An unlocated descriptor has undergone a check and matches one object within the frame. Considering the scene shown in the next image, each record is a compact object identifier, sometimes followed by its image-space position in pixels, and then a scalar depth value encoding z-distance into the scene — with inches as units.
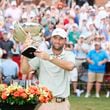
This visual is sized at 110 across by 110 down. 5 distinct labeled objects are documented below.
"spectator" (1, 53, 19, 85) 495.0
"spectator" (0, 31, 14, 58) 584.3
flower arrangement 200.7
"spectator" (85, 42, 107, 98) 564.4
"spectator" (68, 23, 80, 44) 636.3
